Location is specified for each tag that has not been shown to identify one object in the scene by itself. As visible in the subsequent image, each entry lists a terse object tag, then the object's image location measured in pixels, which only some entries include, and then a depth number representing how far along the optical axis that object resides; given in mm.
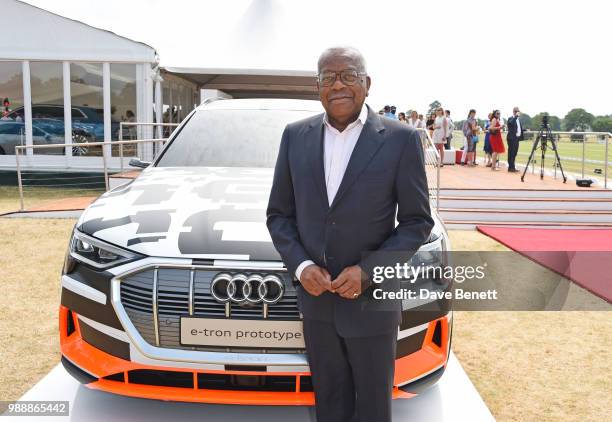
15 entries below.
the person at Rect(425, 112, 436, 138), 20909
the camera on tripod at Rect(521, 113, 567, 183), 12600
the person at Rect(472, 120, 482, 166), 17406
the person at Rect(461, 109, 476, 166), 17377
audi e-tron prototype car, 2455
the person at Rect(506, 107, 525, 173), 14477
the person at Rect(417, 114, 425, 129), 19478
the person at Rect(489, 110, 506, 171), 15484
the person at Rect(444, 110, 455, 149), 17944
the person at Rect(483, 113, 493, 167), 17275
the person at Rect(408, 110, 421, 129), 19272
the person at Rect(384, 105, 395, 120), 19891
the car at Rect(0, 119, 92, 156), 15008
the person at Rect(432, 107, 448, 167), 17109
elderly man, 1991
